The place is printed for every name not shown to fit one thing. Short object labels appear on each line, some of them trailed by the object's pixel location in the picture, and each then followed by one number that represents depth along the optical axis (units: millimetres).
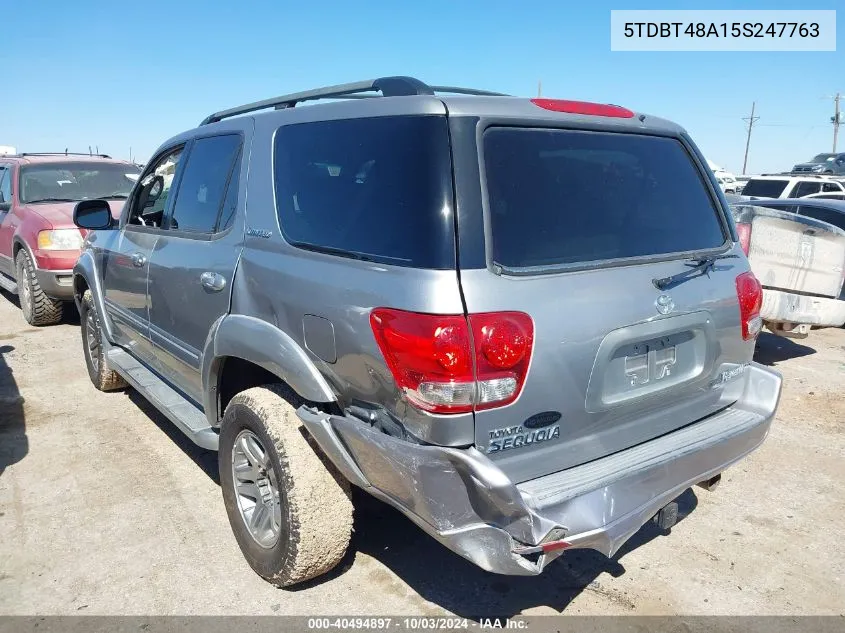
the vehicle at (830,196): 14040
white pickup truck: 5945
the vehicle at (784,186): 15672
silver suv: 2115
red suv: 7066
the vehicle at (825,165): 27416
